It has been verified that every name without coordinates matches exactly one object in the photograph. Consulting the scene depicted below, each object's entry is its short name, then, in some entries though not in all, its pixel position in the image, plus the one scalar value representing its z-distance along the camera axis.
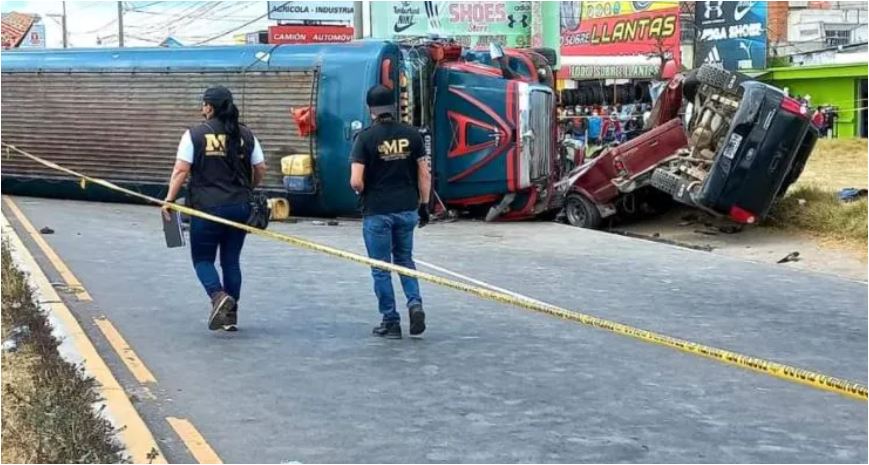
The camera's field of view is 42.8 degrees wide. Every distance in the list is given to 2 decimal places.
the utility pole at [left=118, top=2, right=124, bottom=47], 43.46
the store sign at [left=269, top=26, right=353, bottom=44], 24.48
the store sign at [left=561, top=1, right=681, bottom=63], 40.06
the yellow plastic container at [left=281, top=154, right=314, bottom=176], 14.80
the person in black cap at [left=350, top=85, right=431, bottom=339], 7.36
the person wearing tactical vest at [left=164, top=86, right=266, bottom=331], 7.37
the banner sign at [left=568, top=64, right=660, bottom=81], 34.59
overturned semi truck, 14.82
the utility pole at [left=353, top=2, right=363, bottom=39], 27.45
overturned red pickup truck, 13.38
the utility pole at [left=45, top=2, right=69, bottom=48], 48.69
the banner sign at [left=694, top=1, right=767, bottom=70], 41.09
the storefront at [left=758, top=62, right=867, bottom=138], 36.81
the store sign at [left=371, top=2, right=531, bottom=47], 37.62
